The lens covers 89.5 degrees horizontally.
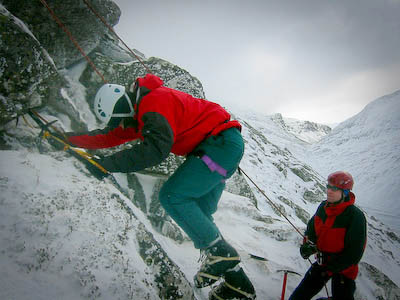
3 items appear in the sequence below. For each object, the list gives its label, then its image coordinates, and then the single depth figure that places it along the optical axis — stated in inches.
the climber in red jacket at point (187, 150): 89.3
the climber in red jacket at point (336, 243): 125.0
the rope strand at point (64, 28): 188.9
